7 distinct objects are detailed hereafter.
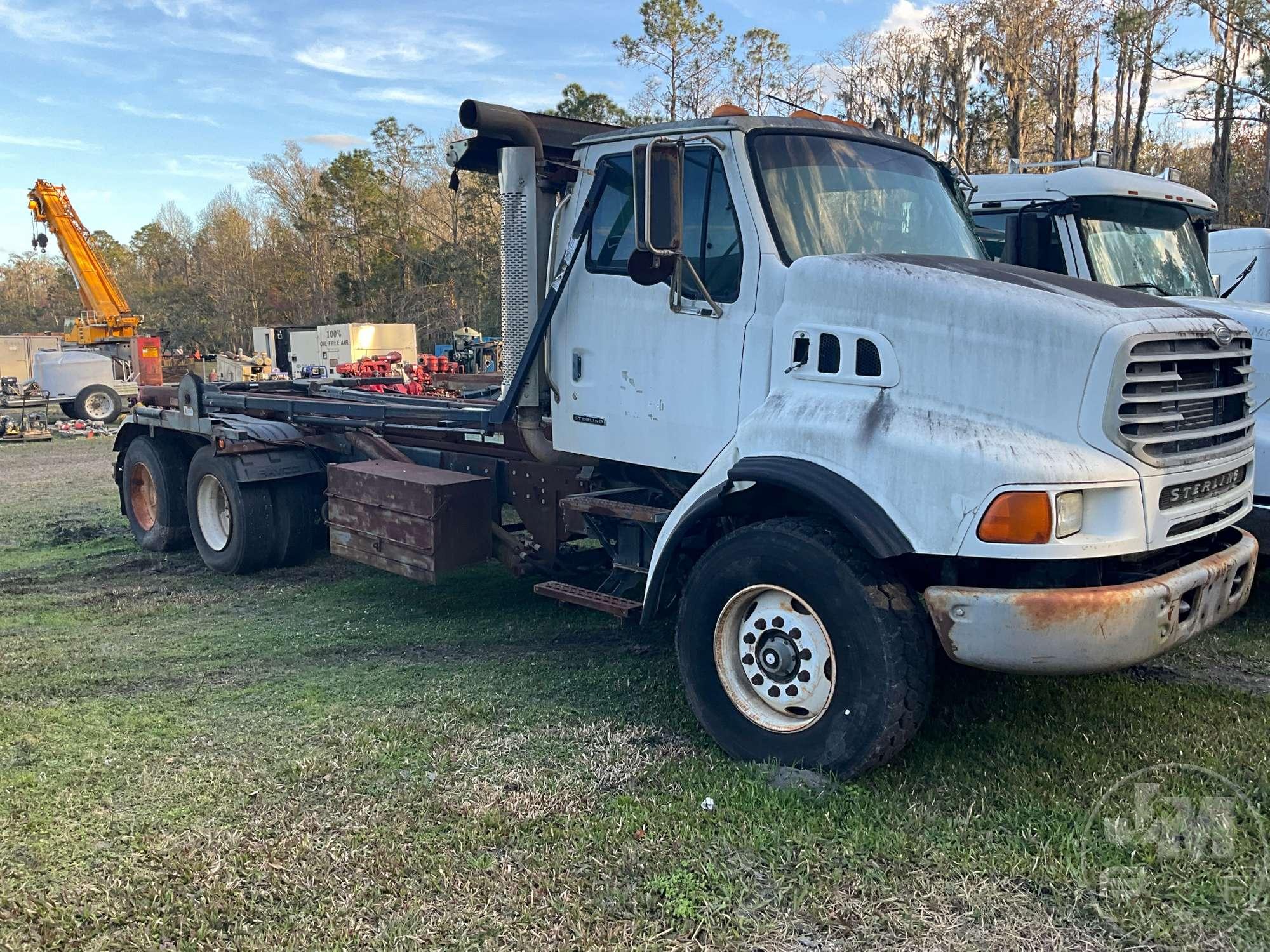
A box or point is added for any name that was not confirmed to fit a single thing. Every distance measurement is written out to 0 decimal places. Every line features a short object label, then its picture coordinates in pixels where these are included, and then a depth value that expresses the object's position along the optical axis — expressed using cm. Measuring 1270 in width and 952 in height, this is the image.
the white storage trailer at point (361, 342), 3344
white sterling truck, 346
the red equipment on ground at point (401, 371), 869
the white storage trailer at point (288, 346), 3603
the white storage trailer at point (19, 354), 3141
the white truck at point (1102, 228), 731
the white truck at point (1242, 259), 962
